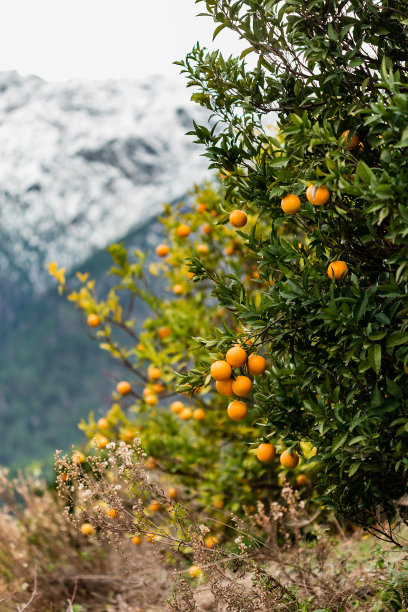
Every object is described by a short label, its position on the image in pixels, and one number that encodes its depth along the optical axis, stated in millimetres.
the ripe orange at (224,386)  5128
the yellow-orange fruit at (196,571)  5277
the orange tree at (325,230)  4879
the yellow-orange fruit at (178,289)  9027
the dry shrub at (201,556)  5283
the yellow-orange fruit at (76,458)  5407
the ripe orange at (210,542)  5423
